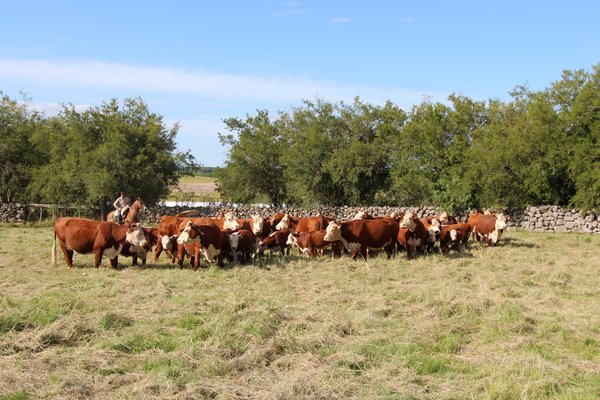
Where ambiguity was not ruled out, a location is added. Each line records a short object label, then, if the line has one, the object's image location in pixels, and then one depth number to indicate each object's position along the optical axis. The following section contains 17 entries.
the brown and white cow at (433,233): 15.30
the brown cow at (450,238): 15.44
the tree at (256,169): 34.53
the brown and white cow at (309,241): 14.73
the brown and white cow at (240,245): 13.20
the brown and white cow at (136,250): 12.65
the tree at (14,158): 30.95
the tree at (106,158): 28.81
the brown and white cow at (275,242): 14.62
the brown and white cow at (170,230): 13.08
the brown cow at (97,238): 12.41
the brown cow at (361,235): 13.91
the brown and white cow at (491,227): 17.17
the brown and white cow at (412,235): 14.66
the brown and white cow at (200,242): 12.18
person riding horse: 17.05
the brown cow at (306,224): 16.64
